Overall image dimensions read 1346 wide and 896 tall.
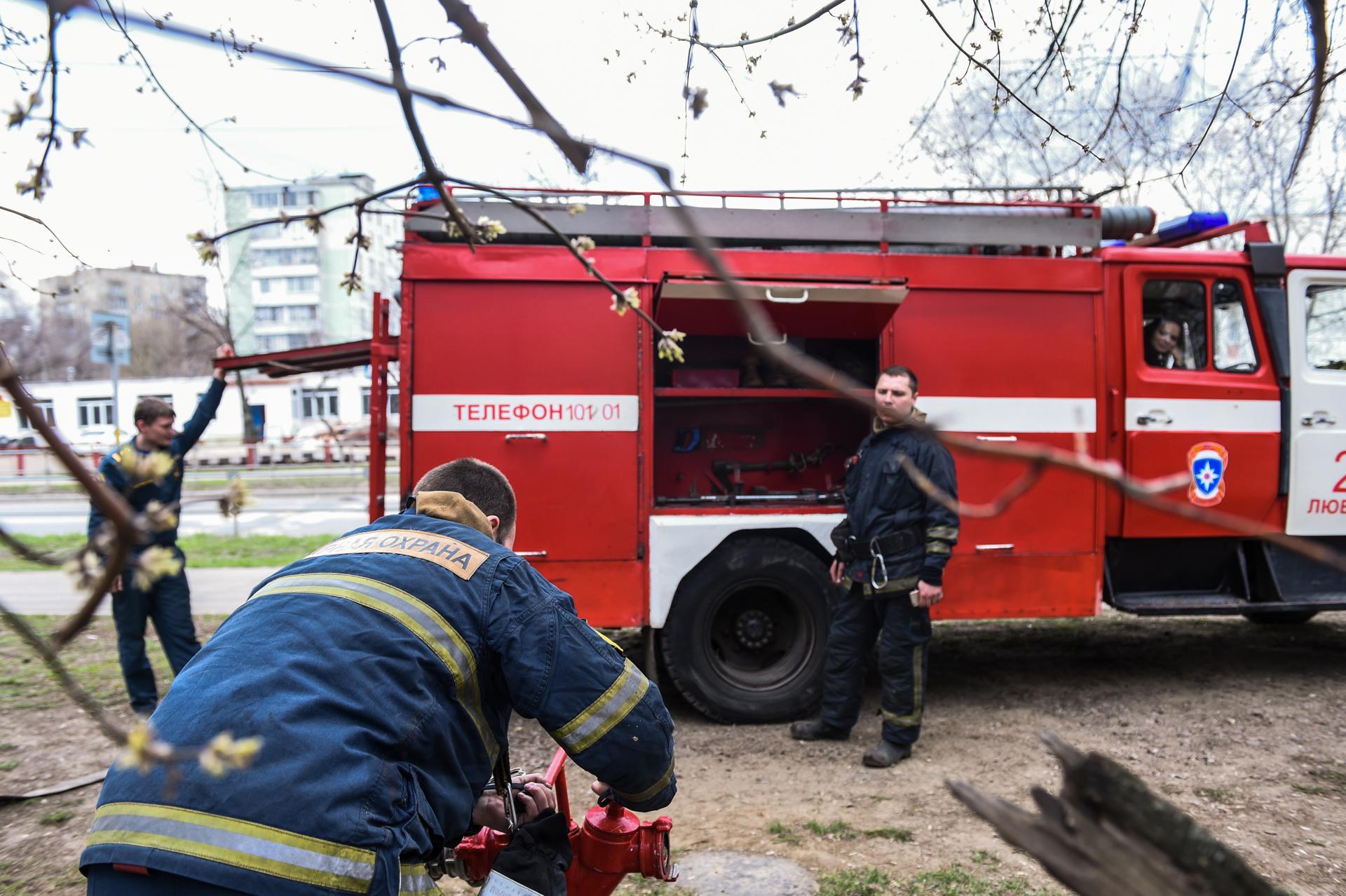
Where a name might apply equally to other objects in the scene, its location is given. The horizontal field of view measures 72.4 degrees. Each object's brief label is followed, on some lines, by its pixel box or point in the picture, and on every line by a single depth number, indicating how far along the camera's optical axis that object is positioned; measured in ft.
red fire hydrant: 6.49
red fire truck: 15.15
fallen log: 3.29
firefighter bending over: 4.61
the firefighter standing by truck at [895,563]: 13.43
